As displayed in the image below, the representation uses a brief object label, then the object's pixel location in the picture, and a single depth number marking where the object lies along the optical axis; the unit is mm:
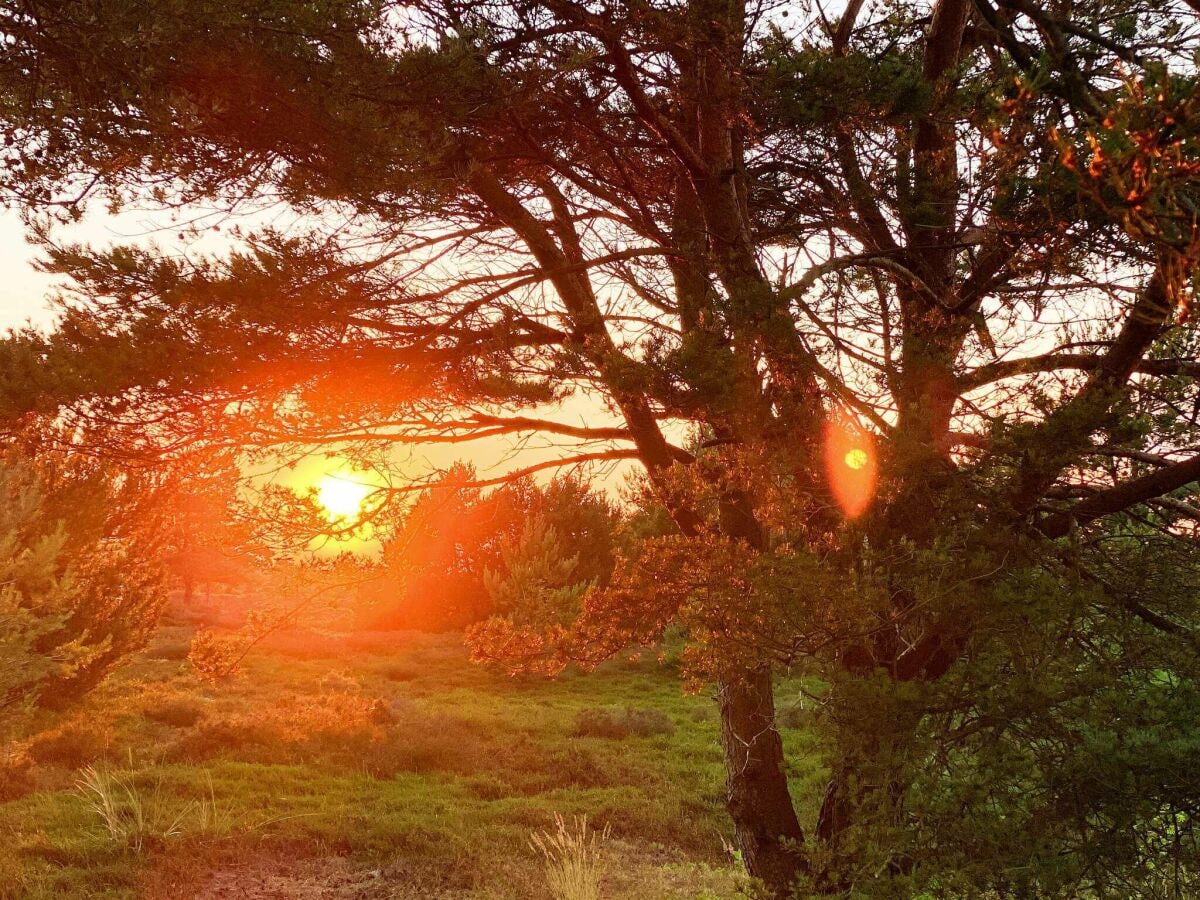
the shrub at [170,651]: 20422
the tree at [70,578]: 7934
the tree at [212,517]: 5879
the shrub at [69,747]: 11406
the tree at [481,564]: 22672
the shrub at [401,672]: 19722
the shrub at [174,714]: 14070
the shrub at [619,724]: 14906
